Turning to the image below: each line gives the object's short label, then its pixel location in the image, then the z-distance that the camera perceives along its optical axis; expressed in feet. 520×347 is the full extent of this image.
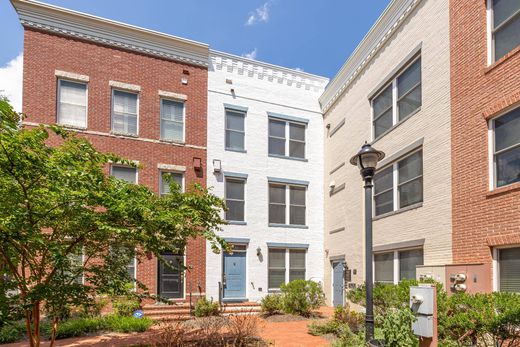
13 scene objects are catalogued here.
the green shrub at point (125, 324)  37.68
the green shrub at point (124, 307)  43.60
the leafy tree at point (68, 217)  17.56
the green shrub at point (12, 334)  33.53
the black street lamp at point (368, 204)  21.13
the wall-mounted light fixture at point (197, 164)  53.72
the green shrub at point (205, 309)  47.65
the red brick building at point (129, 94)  47.55
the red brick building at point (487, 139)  26.27
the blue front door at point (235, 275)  53.93
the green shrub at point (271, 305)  46.11
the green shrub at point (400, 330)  19.48
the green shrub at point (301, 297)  45.68
